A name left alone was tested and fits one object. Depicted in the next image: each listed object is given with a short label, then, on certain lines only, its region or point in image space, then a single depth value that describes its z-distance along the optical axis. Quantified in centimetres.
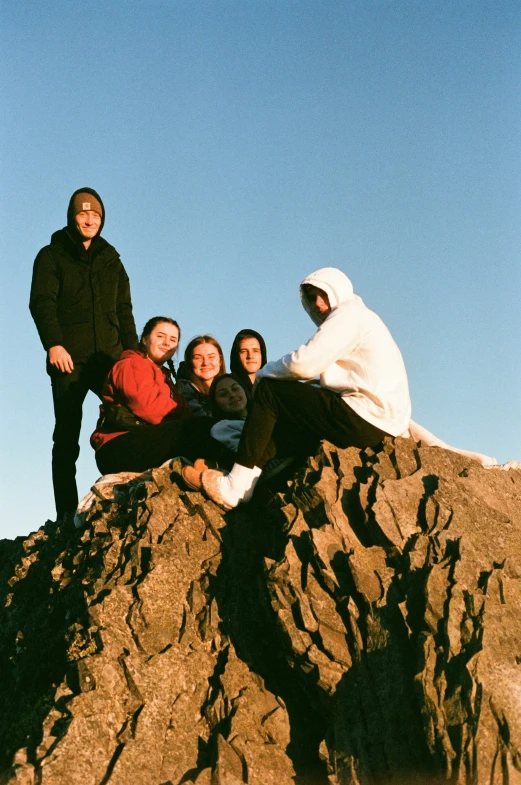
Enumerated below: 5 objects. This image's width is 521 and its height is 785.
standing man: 938
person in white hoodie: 719
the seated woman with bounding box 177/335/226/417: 917
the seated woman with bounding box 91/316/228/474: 818
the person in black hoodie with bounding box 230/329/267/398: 962
